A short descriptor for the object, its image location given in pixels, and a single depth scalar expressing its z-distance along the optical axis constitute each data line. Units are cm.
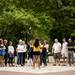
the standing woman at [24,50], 2619
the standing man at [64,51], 2695
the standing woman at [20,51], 2612
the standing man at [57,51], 2656
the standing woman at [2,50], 2616
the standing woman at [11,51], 2639
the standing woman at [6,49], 2647
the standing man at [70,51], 2602
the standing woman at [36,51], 2394
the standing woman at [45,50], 2625
